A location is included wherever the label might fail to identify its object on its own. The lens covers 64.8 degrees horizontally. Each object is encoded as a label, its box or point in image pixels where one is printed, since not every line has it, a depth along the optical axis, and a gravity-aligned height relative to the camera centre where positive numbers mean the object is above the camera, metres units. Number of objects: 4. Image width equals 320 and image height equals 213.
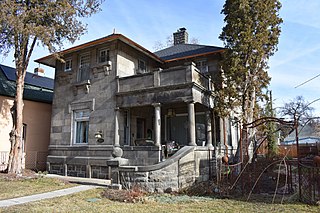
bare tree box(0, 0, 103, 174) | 11.76 +5.34
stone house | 11.59 +1.68
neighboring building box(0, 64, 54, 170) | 14.81 +1.19
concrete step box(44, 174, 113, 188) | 10.89 -1.95
